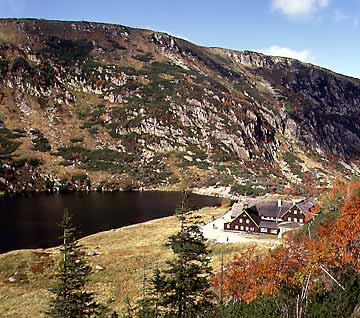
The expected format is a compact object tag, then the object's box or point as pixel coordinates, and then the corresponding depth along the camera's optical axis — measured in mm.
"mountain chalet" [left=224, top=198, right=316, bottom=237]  93312
